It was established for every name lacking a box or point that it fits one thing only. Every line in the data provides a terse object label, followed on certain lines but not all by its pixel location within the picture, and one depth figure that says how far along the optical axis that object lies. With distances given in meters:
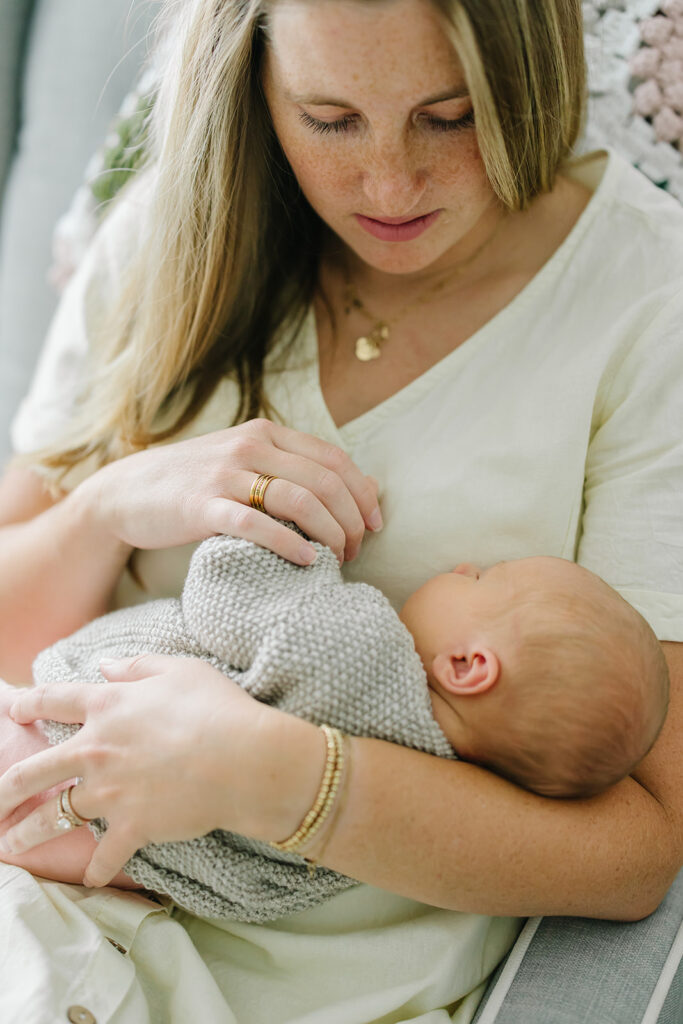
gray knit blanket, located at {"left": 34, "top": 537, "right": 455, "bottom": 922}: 0.97
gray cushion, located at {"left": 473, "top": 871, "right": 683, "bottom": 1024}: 0.94
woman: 0.95
